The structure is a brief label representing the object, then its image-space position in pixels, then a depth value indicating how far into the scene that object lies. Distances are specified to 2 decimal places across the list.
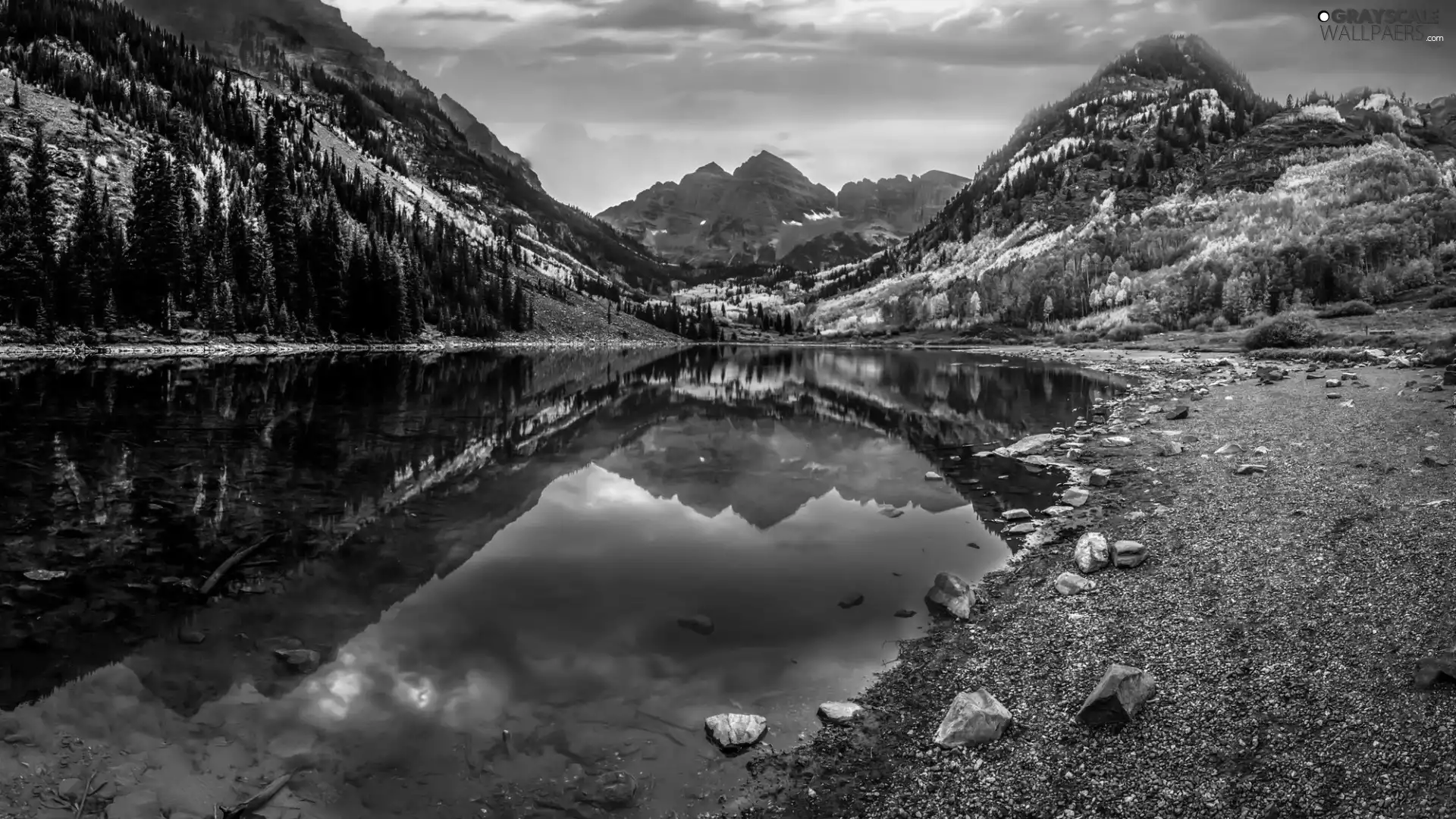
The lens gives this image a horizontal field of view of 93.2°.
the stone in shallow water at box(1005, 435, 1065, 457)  27.88
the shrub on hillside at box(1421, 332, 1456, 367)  38.56
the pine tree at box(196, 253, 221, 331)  101.12
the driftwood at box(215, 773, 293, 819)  7.62
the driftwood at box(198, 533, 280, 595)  13.91
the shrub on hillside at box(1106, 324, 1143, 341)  138.12
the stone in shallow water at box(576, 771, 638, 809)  8.15
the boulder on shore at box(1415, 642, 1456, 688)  7.31
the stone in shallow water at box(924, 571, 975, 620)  13.13
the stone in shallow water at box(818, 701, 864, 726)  9.72
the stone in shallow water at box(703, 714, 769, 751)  9.14
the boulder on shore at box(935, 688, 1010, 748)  8.57
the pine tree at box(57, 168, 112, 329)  86.25
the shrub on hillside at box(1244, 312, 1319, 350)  74.56
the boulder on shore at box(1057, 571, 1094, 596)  13.04
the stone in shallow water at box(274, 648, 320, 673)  11.12
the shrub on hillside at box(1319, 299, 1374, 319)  92.69
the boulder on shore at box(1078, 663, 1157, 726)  8.24
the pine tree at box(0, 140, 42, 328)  80.31
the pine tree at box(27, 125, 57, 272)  88.94
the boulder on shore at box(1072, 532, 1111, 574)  13.95
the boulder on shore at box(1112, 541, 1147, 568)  13.76
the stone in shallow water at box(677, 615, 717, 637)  12.75
